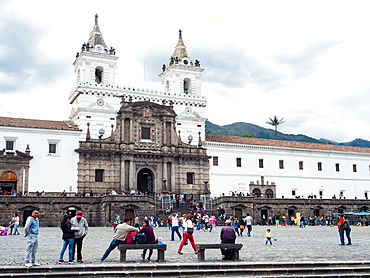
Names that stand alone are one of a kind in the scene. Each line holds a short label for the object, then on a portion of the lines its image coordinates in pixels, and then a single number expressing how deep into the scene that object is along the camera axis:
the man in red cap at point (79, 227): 15.32
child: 21.75
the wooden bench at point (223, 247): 15.21
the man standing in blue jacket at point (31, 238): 13.82
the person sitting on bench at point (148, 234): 15.59
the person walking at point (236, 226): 29.14
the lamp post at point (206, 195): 46.72
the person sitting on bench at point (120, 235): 15.02
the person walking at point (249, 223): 28.32
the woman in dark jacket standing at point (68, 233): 14.94
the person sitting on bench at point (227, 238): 15.76
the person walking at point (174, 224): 23.84
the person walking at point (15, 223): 28.94
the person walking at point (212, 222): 32.22
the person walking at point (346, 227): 21.41
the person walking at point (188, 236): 17.34
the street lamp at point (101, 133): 48.24
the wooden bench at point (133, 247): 14.81
